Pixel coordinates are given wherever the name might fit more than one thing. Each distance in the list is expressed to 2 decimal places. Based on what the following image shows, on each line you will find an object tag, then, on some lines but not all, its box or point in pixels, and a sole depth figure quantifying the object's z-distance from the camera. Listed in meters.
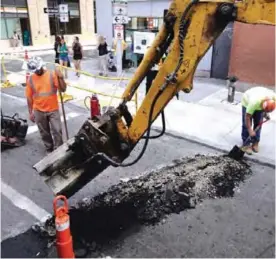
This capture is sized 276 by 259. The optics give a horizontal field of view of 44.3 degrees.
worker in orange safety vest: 5.88
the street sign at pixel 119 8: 9.04
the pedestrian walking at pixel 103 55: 13.07
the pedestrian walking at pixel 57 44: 14.65
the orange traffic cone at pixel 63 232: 3.33
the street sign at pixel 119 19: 9.12
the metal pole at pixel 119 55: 10.25
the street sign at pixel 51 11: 25.84
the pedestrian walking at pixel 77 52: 13.37
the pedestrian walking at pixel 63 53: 14.09
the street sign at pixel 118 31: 9.73
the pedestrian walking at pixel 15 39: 25.55
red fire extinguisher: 7.46
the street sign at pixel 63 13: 16.36
